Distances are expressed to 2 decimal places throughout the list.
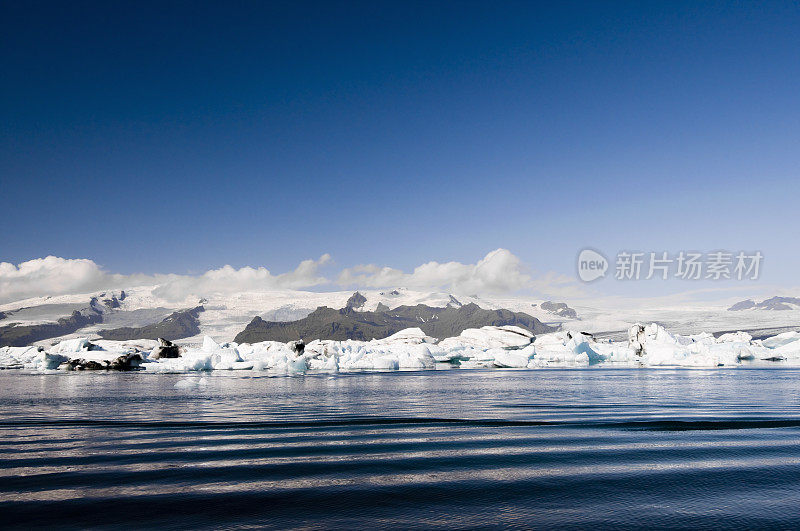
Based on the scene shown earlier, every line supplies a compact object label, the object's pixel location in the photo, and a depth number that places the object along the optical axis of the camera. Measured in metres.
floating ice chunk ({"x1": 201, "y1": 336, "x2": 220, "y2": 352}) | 74.73
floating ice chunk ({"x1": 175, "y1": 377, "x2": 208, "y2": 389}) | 35.94
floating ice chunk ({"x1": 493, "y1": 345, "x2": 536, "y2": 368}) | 79.00
